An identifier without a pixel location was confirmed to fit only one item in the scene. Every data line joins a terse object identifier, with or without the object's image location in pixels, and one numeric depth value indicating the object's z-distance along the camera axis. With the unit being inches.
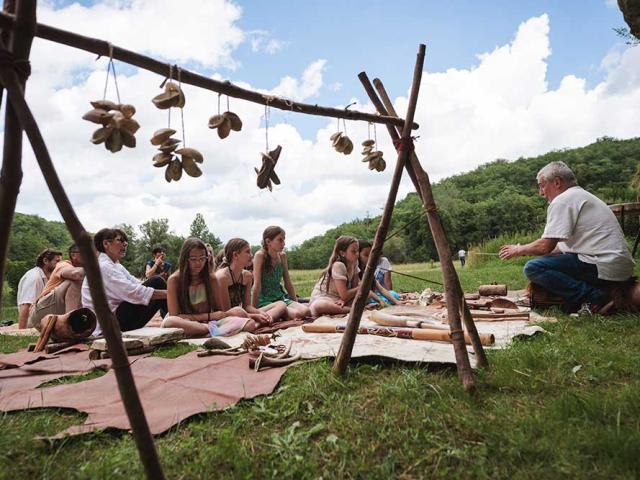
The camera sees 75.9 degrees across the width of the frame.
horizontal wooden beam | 65.5
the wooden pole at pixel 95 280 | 58.7
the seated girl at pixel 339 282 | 251.0
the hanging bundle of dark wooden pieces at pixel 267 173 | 97.7
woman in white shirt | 211.8
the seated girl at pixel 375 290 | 290.4
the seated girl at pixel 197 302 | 199.5
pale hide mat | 125.9
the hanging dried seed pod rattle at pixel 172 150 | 71.7
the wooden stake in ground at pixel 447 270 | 105.4
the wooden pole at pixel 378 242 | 111.9
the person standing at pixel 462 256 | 890.4
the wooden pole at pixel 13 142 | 59.8
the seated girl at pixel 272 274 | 256.8
